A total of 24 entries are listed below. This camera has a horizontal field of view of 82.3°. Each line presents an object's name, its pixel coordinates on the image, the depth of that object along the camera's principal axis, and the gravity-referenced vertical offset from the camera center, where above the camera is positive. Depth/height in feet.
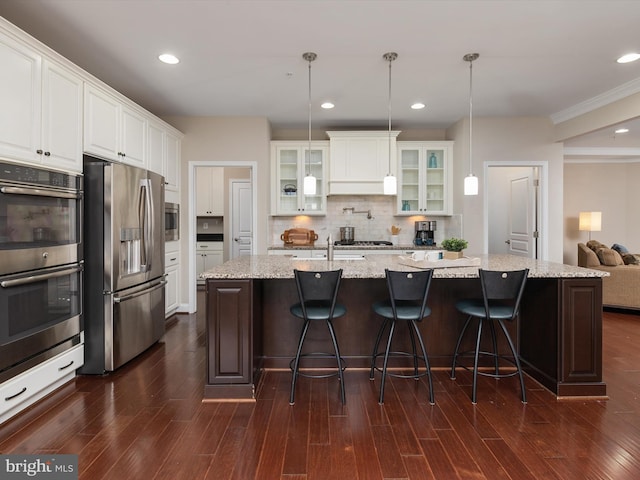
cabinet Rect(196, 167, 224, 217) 22.97 +2.56
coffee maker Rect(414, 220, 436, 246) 18.01 +0.06
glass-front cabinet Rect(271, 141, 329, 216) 17.65 +2.74
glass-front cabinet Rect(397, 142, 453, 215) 17.79 +2.71
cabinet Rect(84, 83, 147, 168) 10.05 +3.21
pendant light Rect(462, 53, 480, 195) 10.51 +1.54
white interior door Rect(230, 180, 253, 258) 23.50 +0.95
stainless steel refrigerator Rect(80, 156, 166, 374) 9.83 -0.84
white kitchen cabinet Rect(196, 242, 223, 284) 23.18 -1.35
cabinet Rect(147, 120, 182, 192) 13.75 +3.18
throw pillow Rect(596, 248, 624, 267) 17.19 -1.10
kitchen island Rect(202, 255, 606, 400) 8.45 -2.23
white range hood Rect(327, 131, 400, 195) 17.40 +3.52
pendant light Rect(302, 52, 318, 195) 10.56 +1.50
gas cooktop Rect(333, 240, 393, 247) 17.41 -0.48
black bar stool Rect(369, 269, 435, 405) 8.19 -1.38
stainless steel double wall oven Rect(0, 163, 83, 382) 7.20 -0.72
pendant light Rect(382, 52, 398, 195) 10.49 +1.53
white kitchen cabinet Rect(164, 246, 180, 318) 15.12 -1.89
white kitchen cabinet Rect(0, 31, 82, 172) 7.30 +2.76
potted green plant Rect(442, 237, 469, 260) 9.83 -0.40
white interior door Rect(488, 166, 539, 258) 17.07 +1.18
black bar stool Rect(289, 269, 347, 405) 8.18 -1.35
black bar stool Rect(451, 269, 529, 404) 8.27 -1.38
